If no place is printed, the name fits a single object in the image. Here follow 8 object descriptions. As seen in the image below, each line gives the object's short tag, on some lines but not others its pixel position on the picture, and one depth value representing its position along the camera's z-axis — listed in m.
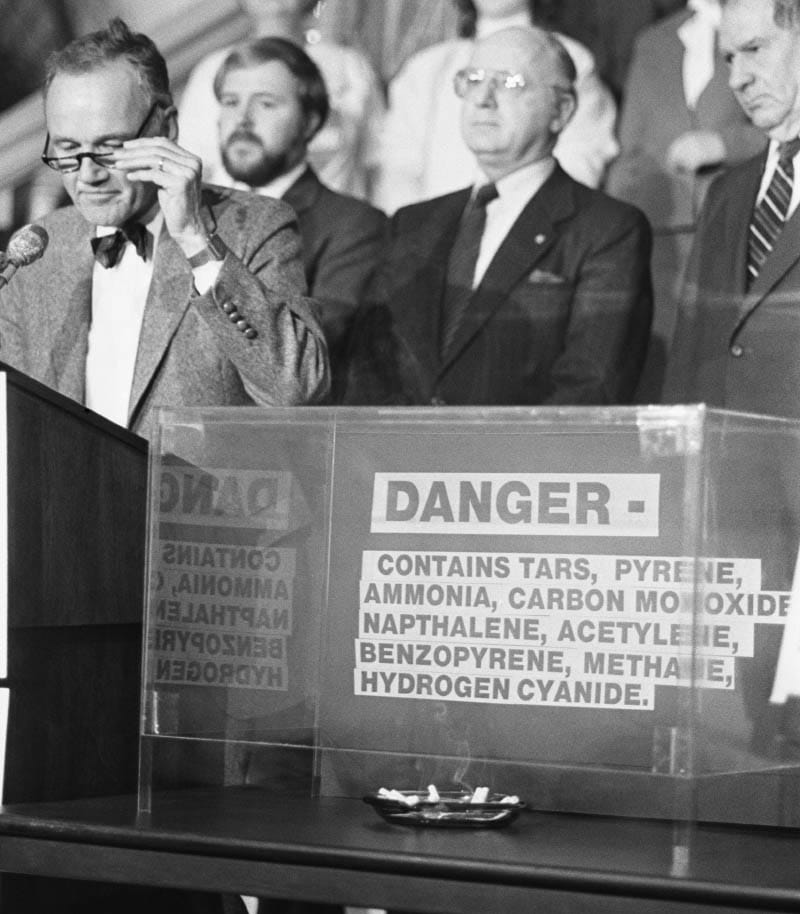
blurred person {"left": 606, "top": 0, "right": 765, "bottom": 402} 7.55
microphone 4.13
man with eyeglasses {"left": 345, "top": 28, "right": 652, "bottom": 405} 7.36
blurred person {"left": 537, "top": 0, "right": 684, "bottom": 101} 7.86
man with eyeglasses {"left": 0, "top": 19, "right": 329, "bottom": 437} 4.70
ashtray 3.38
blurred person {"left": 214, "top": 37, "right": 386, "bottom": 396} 8.35
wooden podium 3.82
